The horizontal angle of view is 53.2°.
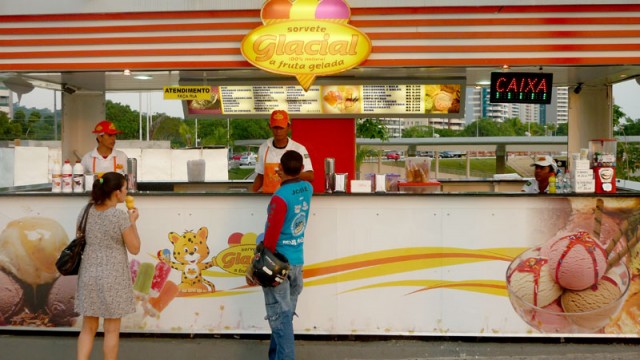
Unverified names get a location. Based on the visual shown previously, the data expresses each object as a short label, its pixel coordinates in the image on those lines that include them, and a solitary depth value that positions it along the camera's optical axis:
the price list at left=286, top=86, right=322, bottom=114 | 7.26
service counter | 8.55
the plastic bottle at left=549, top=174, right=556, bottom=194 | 5.49
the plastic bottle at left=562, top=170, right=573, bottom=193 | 5.75
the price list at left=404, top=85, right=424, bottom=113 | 7.60
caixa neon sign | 6.72
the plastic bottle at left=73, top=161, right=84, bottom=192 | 5.70
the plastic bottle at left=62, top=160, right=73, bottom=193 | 5.66
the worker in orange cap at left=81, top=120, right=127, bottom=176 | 6.02
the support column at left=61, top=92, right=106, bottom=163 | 9.70
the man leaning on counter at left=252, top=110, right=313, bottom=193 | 5.57
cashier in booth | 5.76
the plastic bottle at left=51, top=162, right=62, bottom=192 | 5.67
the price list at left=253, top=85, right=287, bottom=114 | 7.49
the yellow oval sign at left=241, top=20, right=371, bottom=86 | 5.46
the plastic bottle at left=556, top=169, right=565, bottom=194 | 5.75
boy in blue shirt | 3.98
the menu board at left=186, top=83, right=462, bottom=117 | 7.29
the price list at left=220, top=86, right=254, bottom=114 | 7.63
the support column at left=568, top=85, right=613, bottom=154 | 9.44
